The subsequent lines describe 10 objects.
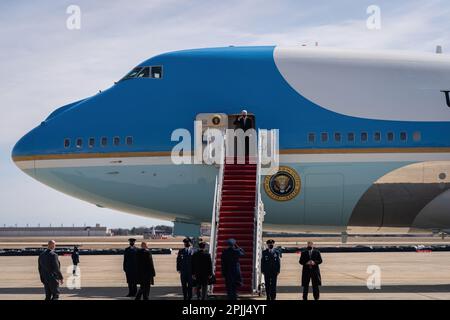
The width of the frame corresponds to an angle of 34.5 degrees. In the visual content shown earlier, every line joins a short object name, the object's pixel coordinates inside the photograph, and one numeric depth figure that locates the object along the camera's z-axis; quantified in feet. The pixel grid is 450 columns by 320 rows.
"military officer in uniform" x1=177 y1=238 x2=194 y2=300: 65.82
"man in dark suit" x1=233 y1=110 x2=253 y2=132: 80.64
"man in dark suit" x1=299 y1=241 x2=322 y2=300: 65.21
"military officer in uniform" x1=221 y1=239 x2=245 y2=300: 62.69
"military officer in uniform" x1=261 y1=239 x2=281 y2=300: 67.10
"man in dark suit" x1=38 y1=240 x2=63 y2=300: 61.67
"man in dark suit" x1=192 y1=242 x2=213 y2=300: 63.57
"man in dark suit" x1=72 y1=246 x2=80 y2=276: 118.01
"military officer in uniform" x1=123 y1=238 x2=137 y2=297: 70.79
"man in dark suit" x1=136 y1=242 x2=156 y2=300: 65.00
